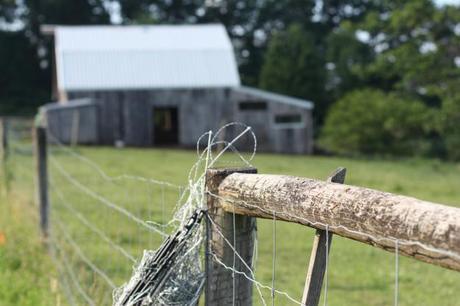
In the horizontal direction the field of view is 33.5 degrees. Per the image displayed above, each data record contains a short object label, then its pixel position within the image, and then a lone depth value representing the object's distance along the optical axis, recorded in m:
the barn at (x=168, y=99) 29.08
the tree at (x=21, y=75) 53.41
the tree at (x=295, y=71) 42.00
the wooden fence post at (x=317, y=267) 2.02
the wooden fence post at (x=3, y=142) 10.73
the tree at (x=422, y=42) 24.72
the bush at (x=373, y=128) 28.92
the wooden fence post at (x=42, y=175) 7.42
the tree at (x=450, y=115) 24.48
